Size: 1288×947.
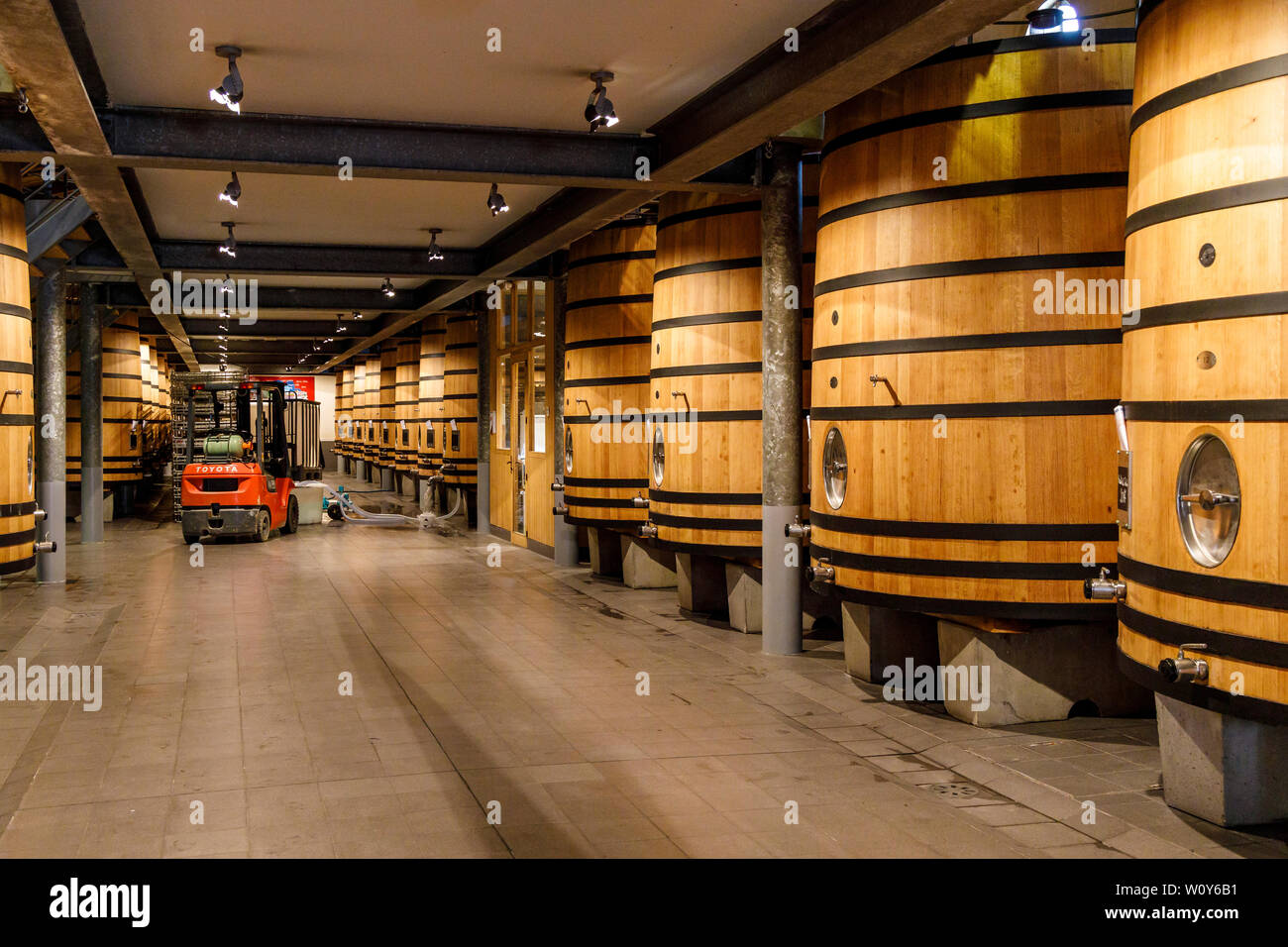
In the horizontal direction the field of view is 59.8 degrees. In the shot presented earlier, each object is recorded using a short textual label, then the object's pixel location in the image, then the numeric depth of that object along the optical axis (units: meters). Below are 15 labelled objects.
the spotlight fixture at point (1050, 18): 5.86
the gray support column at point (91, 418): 15.49
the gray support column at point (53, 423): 11.58
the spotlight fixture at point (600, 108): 6.88
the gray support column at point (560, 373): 13.42
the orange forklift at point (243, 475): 16.14
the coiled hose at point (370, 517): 19.50
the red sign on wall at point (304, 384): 32.91
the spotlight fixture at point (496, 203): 9.34
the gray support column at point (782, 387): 8.00
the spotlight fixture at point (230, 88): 6.26
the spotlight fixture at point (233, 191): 8.61
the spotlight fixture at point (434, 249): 12.30
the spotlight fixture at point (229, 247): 11.53
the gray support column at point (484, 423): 17.73
